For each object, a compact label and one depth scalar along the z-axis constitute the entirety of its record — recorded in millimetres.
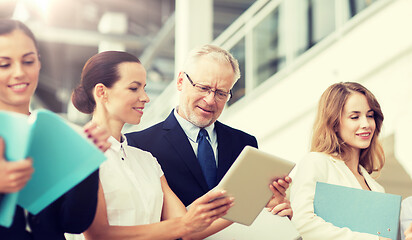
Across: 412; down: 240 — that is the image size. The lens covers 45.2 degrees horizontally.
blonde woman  2512
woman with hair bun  1681
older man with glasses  2311
